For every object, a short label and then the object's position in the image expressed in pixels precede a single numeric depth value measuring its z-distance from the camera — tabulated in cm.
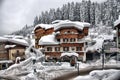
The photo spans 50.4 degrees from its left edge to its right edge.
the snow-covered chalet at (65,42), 2447
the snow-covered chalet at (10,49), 2501
